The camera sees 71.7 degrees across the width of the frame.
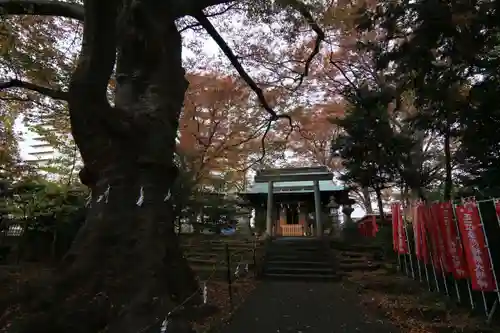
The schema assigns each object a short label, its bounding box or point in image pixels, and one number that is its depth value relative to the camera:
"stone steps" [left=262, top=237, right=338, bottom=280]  10.95
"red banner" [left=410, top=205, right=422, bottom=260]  7.51
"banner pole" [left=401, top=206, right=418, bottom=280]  8.82
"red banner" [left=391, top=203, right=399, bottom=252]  9.76
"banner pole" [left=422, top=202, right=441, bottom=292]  6.89
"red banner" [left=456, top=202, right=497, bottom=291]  4.75
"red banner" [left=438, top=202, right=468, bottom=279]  5.46
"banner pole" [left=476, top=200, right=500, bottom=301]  4.58
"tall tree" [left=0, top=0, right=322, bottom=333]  3.52
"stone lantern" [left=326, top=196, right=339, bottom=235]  17.41
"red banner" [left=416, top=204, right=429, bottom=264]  7.18
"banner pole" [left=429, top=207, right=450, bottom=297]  6.26
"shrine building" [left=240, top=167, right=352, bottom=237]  15.71
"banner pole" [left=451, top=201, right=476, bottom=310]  5.34
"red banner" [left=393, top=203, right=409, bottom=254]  9.20
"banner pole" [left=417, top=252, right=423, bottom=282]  8.17
